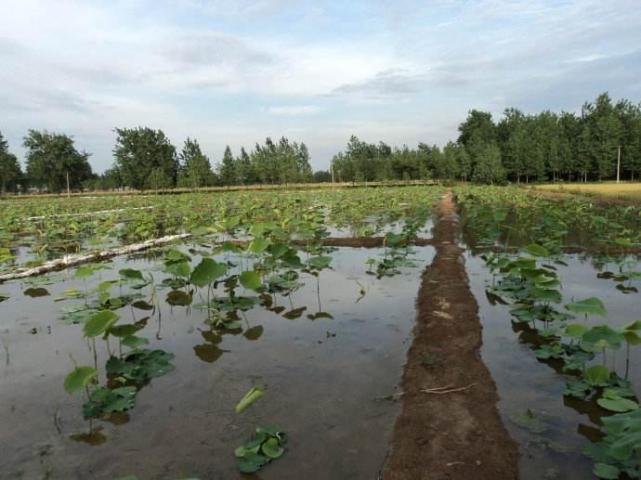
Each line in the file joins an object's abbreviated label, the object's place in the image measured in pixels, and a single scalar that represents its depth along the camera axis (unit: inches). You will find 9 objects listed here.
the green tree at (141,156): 2527.1
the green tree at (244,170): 2459.4
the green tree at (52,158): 2503.7
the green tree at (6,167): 2615.7
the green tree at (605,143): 1969.7
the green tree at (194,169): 2292.9
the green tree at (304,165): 2598.4
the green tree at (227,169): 2455.7
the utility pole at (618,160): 1917.6
